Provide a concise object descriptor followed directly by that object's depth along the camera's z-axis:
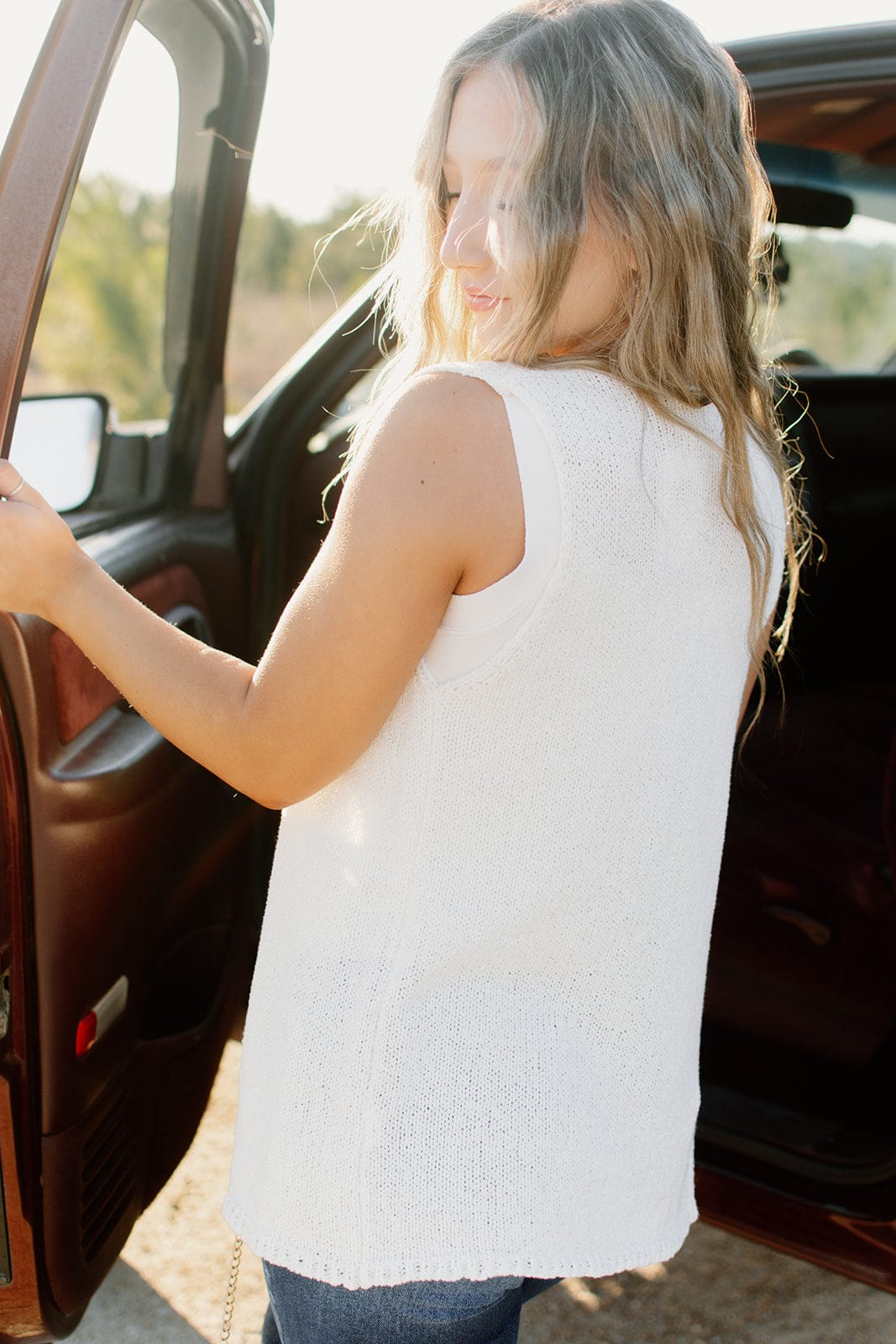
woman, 0.94
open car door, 1.22
